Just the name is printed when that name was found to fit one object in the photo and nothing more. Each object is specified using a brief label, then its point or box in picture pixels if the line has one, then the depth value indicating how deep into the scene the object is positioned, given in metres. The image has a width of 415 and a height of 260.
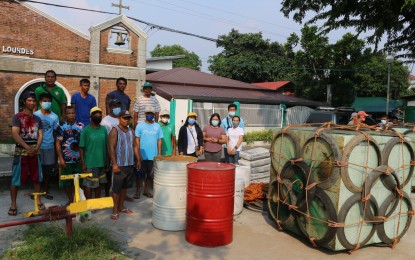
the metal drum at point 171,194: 4.71
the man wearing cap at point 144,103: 6.83
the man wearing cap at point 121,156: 5.05
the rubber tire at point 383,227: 4.38
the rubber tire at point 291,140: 4.64
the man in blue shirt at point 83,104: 6.34
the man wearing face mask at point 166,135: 6.65
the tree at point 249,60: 33.97
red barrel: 4.27
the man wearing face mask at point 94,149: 5.21
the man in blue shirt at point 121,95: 6.81
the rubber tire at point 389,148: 4.30
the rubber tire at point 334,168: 3.98
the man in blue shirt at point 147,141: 6.02
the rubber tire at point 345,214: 3.98
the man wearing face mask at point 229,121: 7.82
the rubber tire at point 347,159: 3.94
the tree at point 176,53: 53.59
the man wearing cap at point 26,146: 4.95
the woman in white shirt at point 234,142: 7.48
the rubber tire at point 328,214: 4.00
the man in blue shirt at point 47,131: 5.41
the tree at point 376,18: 7.81
